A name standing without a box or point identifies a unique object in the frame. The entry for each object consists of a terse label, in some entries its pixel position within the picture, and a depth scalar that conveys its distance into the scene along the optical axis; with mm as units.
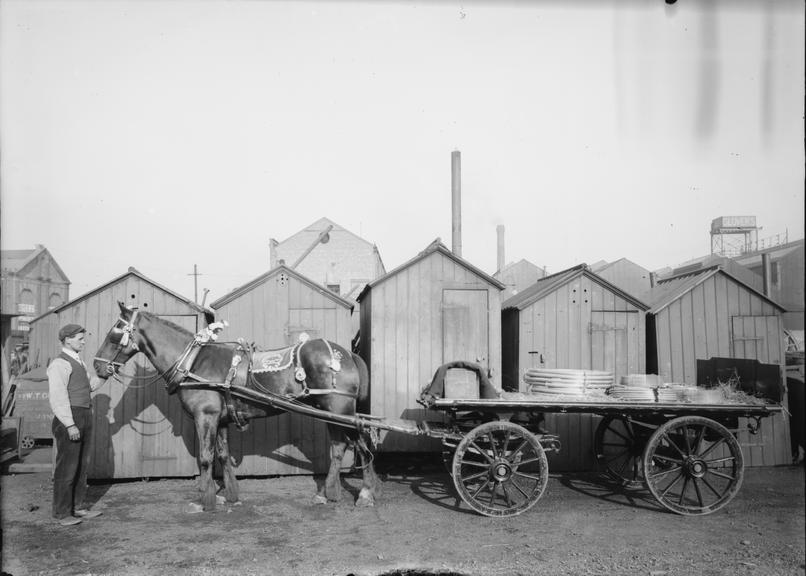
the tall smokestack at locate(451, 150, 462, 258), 16406
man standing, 6617
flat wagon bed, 6766
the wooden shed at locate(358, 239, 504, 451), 9586
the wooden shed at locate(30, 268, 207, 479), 8930
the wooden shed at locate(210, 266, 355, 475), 9148
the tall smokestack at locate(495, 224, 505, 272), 31531
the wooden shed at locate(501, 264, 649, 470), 9883
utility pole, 38606
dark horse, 7391
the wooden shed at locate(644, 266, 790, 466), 10016
